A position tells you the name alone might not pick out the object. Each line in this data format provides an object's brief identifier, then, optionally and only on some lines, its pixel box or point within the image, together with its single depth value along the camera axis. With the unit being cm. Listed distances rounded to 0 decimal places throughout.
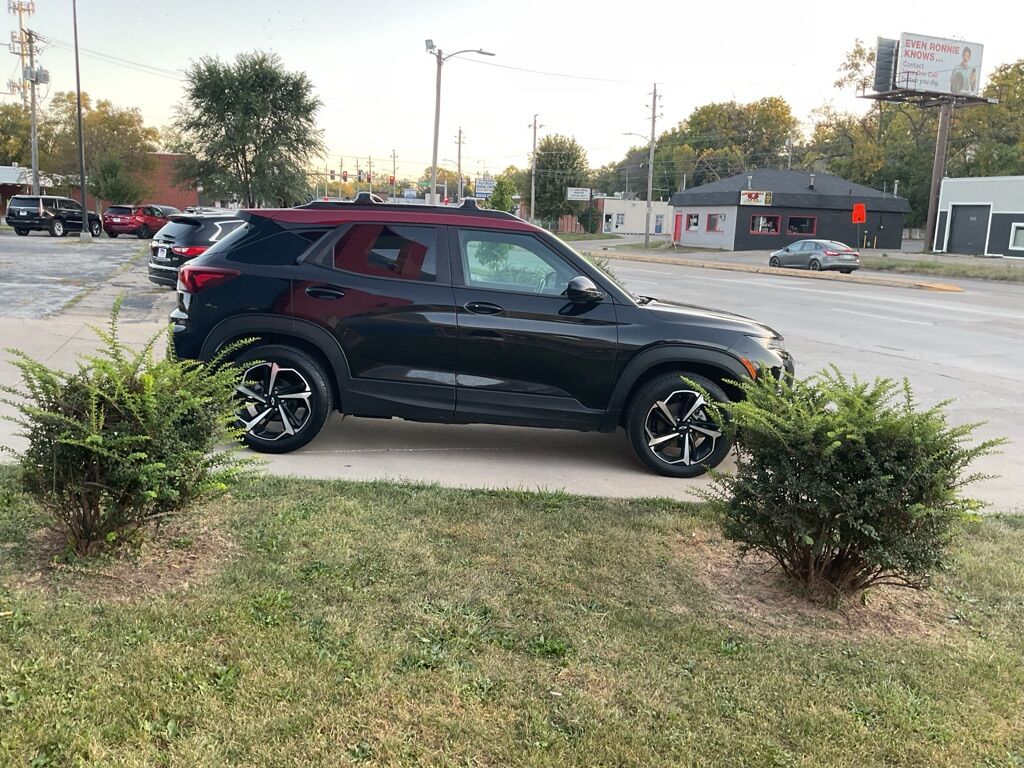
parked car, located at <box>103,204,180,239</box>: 4075
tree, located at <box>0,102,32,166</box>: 7075
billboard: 5397
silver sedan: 3666
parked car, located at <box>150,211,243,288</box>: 1462
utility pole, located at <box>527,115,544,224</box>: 7888
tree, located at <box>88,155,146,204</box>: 5603
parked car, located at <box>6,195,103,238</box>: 3831
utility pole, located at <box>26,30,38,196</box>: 5181
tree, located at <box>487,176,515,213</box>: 4691
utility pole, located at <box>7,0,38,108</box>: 5672
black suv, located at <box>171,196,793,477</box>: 588
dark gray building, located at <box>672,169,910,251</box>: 5441
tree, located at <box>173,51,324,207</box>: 3391
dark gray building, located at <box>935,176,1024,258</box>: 4806
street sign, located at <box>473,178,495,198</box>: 9414
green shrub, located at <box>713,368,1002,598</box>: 350
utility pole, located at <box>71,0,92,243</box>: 3603
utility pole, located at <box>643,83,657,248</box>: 5721
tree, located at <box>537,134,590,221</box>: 8206
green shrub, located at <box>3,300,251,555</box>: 354
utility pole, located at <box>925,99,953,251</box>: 4775
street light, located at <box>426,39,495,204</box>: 3428
